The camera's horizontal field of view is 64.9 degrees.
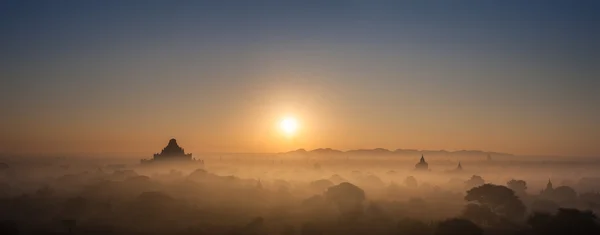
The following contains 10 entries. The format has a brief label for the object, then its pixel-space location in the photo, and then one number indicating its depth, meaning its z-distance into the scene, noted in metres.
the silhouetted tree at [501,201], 127.81
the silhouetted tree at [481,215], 122.31
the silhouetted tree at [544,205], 159.88
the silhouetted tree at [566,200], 195.01
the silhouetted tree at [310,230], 113.38
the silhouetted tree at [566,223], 101.81
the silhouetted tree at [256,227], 112.69
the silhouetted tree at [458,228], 98.94
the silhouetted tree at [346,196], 150.50
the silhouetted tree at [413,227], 106.08
